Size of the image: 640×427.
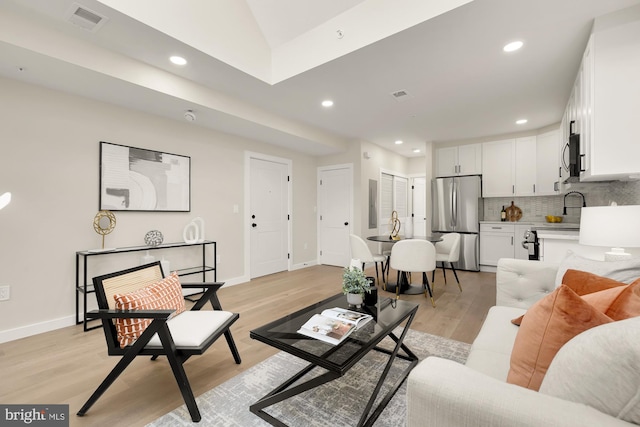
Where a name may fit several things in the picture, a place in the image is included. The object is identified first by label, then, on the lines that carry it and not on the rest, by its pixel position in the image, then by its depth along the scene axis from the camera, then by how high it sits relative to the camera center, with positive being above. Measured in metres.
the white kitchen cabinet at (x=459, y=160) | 5.45 +1.03
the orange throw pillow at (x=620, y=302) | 0.97 -0.31
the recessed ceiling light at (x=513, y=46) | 2.43 +1.43
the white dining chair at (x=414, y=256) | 3.36 -0.50
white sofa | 0.67 -0.48
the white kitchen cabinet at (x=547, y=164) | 4.64 +0.81
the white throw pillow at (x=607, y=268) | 1.44 -0.30
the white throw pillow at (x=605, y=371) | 0.64 -0.38
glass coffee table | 1.34 -0.66
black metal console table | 2.76 -0.51
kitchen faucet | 4.32 +0.26
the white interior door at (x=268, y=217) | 4.80 -0.07
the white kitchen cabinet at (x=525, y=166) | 4.93 +0.81
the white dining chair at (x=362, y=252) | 3.93 -0.54
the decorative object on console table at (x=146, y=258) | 3.24 -0.52
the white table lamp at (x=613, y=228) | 1.82 -0.10
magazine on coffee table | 1.54 -0.64
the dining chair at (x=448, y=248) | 3.99 -0.52
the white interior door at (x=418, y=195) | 7.53 +0.46
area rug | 1.52 -1.09
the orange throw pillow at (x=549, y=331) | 0.90 -0.39
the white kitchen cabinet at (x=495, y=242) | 4.93 -0.50
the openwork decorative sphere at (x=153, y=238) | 3.35 -0.29
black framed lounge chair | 1.56 -0.69
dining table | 3.87 -1.05
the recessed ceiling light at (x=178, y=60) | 2.64 +1.42
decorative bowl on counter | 4.56 -0.08
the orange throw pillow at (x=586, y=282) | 1.34 -0.33
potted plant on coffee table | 1.95 -0.50
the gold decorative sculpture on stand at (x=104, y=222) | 2.96 -0.10
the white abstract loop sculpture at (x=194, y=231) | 3.75 -0.25
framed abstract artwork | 3.13 +0.39
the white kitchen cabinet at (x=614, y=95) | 2.06 +0.86
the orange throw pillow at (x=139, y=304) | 1.67 -0.55
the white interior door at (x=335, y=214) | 5.66 -0.02
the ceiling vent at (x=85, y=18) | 1.99 +1.40
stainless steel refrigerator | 5.22 +0.02
